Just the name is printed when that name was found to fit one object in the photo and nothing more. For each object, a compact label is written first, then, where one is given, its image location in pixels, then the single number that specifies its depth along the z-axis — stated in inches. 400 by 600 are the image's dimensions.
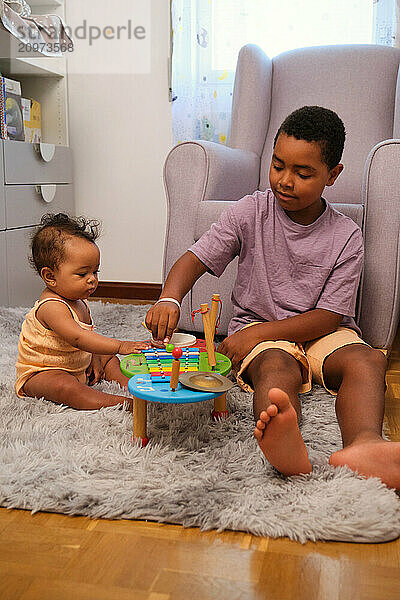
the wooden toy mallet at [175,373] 38.6
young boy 45.4
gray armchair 60.4
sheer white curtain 91.4
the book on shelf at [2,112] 85.4
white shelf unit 98.5
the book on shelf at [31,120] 93.1
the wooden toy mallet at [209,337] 43.9
